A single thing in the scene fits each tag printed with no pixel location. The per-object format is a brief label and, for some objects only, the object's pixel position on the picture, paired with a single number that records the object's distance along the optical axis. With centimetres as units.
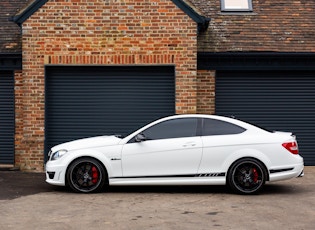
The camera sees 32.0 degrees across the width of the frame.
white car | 988
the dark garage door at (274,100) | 1491
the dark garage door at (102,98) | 1407
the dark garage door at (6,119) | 1476
